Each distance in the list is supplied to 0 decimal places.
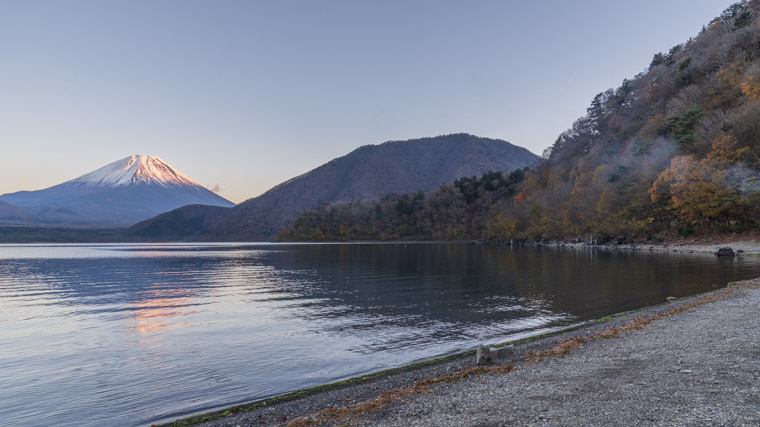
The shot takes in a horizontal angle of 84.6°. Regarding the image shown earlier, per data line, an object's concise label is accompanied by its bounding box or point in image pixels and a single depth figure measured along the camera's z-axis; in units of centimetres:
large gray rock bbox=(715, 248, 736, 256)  5374
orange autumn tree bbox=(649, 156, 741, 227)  6022
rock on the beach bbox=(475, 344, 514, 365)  1361
